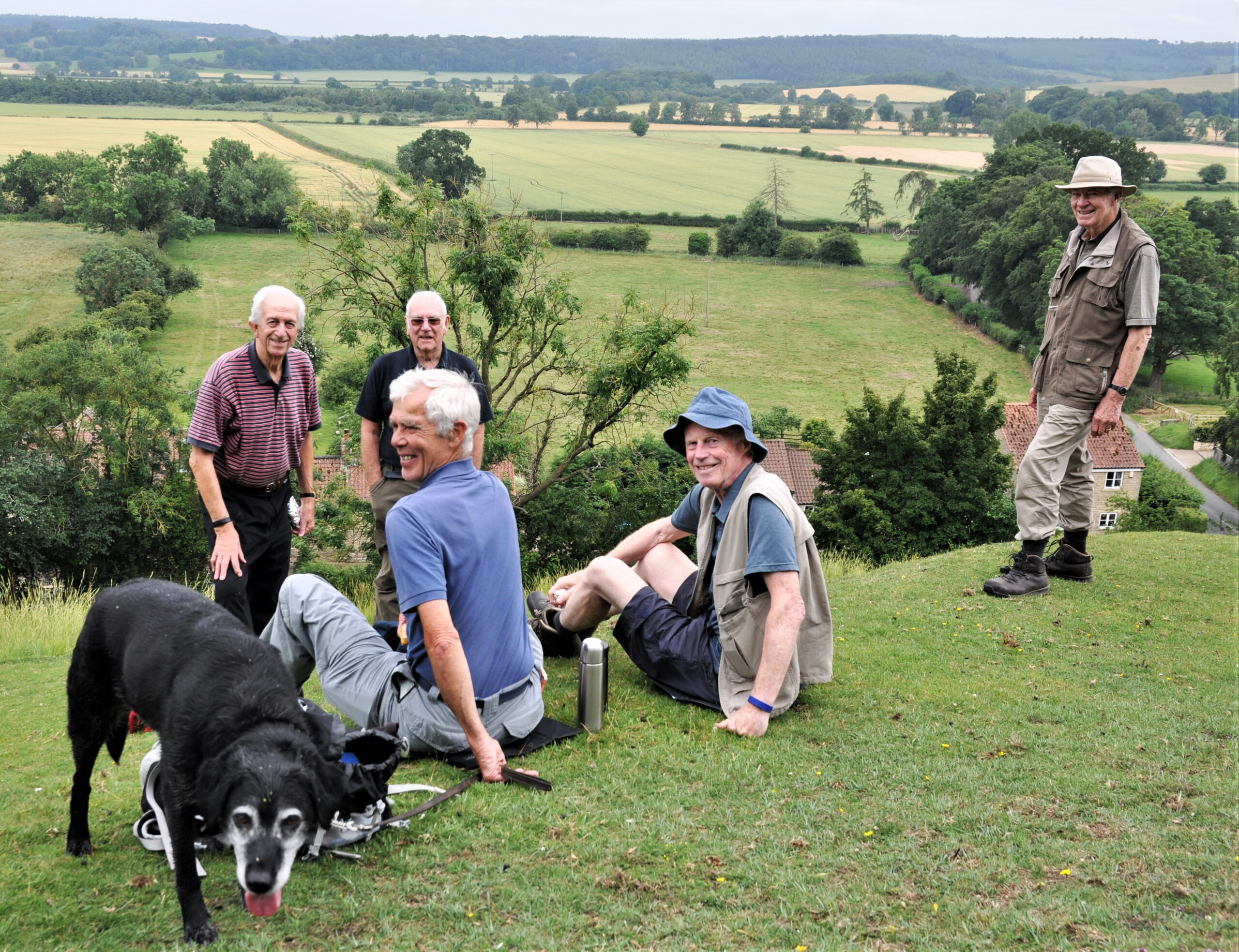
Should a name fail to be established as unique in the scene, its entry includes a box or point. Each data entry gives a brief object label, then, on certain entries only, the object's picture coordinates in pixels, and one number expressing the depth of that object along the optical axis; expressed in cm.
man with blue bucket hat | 500
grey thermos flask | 518
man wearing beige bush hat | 751
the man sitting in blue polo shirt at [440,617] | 423
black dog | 292
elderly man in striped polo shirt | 593
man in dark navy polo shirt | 707
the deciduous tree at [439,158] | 8319
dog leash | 426
